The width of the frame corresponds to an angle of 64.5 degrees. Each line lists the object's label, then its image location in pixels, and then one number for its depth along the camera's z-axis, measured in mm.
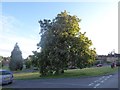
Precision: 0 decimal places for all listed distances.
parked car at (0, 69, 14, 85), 8446
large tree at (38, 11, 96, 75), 12282
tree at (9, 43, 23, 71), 30009
